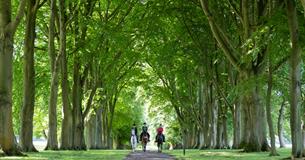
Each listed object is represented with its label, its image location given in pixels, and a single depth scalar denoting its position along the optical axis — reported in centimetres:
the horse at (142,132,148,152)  3184
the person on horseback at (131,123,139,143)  3284
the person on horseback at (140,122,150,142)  3097
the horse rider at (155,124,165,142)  3127
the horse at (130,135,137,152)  3234
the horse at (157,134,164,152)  3175
